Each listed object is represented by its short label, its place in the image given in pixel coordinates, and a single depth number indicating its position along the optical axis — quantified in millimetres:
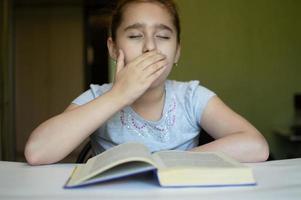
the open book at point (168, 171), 556
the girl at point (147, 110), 801
